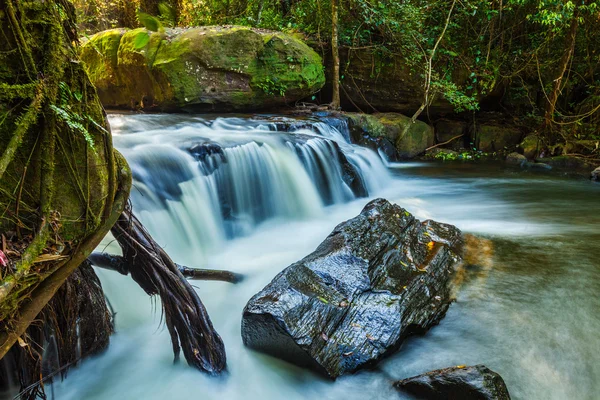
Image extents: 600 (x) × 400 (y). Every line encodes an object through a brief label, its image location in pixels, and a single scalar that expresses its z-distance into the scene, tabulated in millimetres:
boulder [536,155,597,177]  9102
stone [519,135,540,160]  10031
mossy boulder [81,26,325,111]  8477
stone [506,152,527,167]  9906
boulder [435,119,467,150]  11422
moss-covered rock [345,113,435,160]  9578
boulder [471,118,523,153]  10961
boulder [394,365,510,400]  2355
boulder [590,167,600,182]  8227
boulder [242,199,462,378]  2824
